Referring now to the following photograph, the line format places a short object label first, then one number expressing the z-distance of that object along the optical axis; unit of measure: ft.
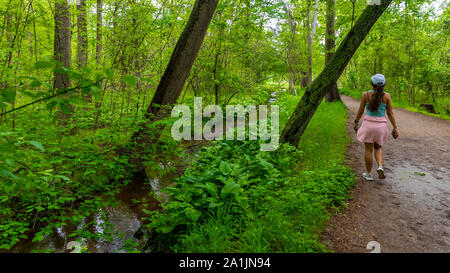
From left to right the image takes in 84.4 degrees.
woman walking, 15.40
